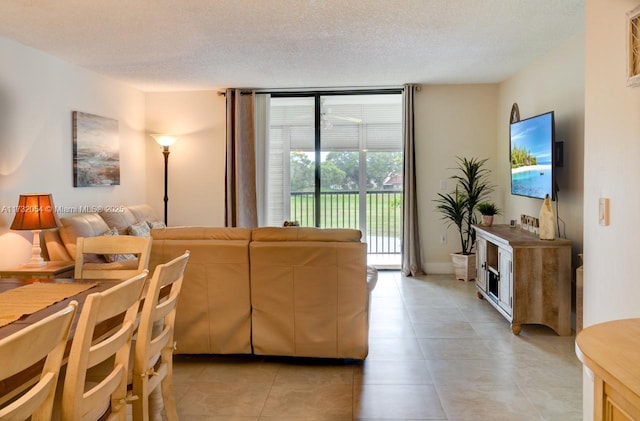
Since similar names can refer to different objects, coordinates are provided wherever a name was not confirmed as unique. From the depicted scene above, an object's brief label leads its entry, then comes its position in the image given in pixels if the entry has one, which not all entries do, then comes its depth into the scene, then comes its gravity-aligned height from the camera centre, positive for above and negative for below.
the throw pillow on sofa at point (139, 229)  4.81 -0.23
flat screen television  3.93 +0.48
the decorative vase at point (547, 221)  3.72 -0.11
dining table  1.17 -0.40
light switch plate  1.86 -0.02
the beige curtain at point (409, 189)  5.98 +0.24
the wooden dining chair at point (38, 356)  0.94 -0.32
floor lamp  6.13 +0.82
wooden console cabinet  3.67 -0.61
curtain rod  6.10 +1.58
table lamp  3.59 -0.06
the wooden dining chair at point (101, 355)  1.28 -0.45
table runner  1.74 -0.38
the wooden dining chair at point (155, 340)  1.75 -0.54
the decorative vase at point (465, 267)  5.67 -0.74
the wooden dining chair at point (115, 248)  2.56 -0.22
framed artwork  4.76 +0.64
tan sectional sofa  2.97 -0.55
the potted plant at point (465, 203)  5.72 +0.05
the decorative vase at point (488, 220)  4.79 -0.14
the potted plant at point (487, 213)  4.80 -0.06
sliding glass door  6.42 +0.72
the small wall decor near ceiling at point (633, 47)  1.63 +0.58
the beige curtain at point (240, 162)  6.18 +0.62
